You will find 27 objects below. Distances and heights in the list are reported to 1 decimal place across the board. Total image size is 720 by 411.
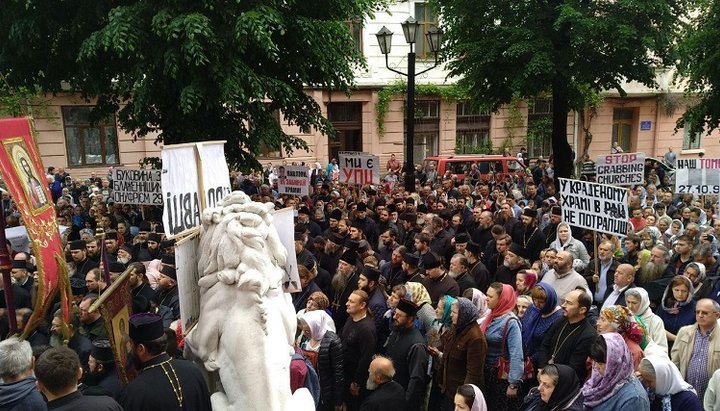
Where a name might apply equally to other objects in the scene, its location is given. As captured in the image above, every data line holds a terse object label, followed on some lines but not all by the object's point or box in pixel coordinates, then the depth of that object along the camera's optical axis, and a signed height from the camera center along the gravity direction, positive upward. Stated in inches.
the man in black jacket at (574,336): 228.1 -77.1
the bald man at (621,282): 283.9 -71.3
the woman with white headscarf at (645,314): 240.8 -74.1
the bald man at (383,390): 207.6 -87.3
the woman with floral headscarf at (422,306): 269.7 -77.9
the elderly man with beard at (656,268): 321.0 -73.8
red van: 860.0 -56.6
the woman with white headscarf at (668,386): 200.4 -82.9
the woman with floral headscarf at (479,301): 251.4 -70.1
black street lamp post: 578.6 +66.0
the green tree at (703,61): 676.1 +64.9
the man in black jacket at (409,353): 234.1 -85.7
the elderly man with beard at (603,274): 329.1 -80.1
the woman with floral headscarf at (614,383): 187.2 -77.4
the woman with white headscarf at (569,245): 371.2 -71.5
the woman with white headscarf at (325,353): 241.6 -87.5
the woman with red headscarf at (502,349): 238.1 -85.1
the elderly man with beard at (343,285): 322.7 -81.2
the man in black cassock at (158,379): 154.2 -62.0
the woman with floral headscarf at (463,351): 232.5 -83.2
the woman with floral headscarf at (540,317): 251.6 -77.2
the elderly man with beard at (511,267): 332.5 -74.8
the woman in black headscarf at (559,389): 187.6 -78.4
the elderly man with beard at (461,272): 319.9 -75.8
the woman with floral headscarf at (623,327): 217.2 -69.6
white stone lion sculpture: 148.9 -45.6
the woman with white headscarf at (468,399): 186.9 -80.7
